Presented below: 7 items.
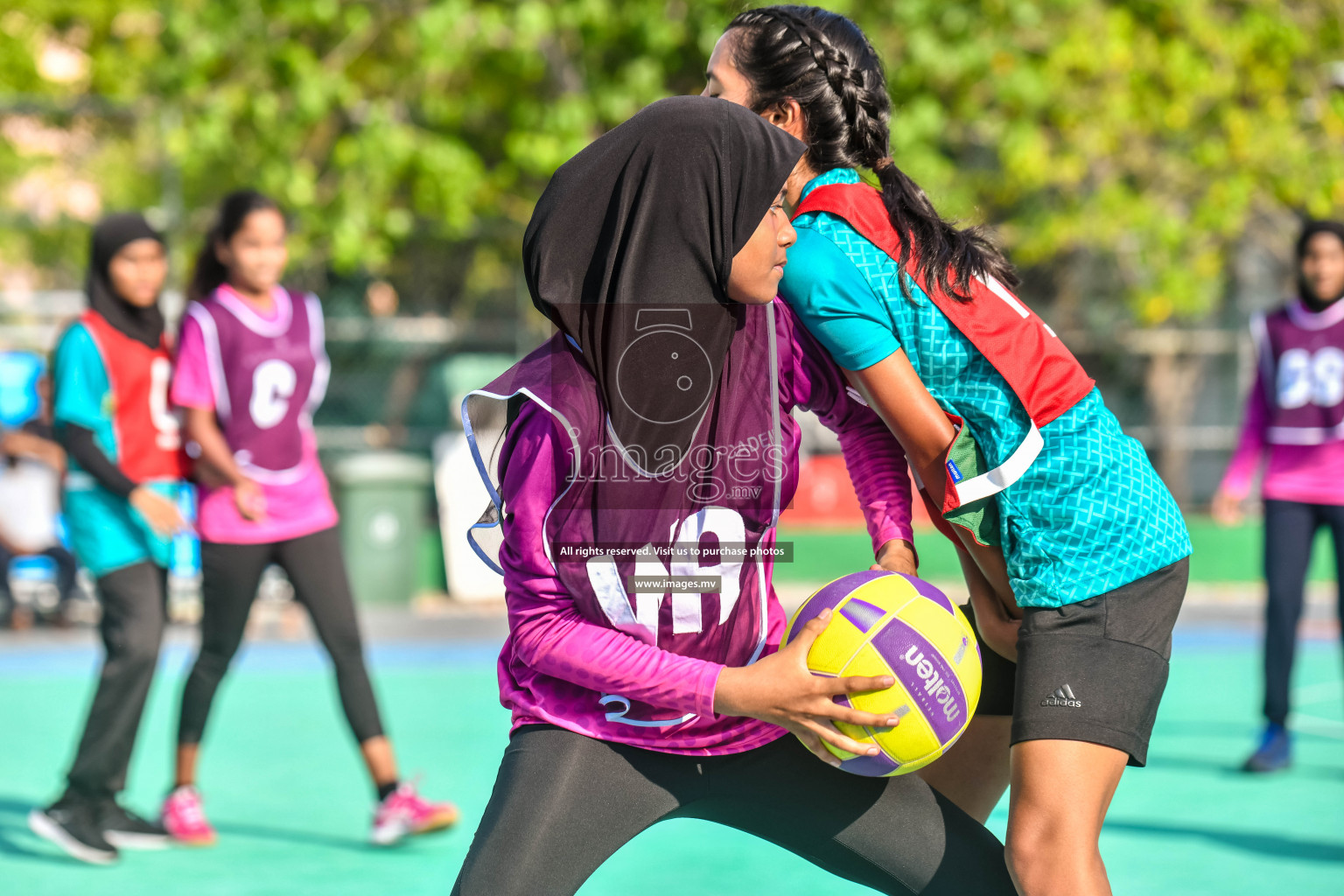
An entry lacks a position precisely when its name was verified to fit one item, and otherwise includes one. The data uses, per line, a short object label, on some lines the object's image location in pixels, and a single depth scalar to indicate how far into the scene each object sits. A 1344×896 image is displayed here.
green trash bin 22.33
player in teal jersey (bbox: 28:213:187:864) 10.43
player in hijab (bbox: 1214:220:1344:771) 12.48
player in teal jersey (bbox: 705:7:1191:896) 4.90
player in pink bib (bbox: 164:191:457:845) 10.53
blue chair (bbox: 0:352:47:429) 21.30
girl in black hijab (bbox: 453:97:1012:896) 4.52
